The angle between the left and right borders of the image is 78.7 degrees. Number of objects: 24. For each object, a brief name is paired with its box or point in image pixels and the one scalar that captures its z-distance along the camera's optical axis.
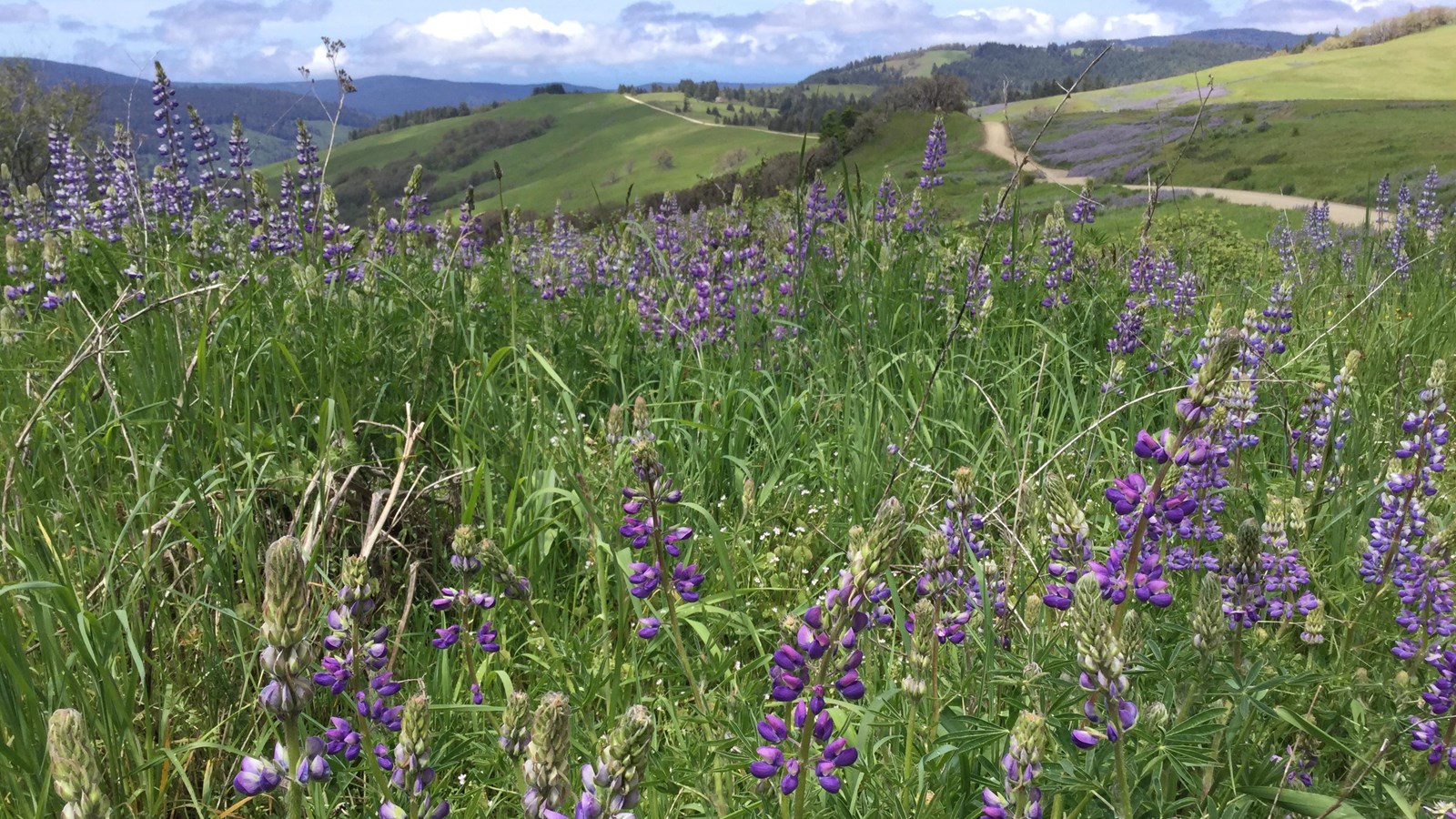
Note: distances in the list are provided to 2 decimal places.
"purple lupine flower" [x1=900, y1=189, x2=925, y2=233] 7.36
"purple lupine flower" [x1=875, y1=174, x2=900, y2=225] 7.47
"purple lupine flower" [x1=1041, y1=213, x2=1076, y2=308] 6.67
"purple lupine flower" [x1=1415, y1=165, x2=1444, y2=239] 10.55
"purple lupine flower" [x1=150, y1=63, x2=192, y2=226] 7.09
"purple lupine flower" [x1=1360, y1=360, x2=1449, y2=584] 2.84
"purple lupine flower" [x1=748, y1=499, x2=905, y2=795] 1.64
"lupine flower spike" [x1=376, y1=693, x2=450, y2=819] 1.71
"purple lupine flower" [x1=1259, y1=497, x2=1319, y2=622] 2.62
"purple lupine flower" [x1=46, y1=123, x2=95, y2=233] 8.49
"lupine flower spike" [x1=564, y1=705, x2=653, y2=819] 1.30
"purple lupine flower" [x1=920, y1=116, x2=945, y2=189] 7.30
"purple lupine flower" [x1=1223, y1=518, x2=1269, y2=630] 2.33
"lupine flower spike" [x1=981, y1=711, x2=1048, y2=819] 1.67
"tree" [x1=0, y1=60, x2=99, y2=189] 49.31
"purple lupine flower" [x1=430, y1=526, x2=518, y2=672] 2.44
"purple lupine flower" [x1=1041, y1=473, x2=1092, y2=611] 2.28
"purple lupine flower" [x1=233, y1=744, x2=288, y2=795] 1.44
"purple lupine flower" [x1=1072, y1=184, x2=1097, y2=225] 7.21
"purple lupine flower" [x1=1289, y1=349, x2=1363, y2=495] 3.78
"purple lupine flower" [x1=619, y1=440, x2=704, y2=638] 2.32
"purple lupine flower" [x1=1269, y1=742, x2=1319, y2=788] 2.29
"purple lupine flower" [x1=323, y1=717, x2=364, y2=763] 1.95
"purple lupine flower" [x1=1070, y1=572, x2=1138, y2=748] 1.67
